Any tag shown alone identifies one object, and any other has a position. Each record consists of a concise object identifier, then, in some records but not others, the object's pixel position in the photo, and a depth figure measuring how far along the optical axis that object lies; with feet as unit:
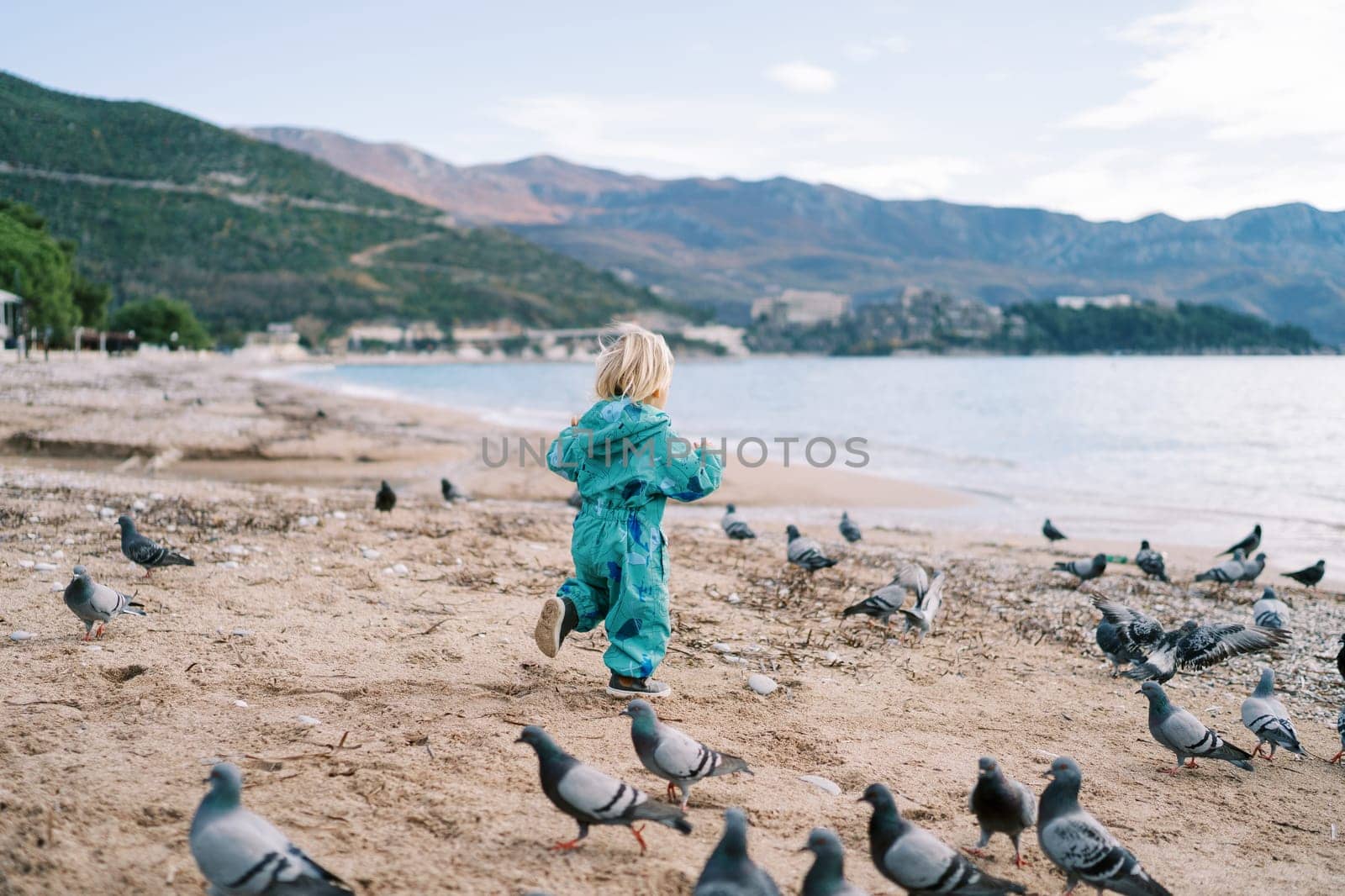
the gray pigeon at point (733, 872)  8.71
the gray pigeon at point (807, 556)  27.63
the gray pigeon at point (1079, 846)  10.46
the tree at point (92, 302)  188.96
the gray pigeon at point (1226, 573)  32.55
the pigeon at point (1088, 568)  31.22
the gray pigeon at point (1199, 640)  20.54
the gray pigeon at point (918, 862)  9.73
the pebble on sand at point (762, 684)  16.56
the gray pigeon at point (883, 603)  22.08
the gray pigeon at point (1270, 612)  25.40
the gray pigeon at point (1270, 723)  16.06
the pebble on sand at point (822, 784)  12.60
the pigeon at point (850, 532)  36.58
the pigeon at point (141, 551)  20.34
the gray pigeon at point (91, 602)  15.84
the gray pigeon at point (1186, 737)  14.89
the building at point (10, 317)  149.28
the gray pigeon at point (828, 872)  8.96
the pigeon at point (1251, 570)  32.94
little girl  14.96
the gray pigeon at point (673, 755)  11.47
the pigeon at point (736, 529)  33.73
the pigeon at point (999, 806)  11.43
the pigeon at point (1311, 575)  33.91
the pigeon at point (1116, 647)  20.78
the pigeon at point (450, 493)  41.65
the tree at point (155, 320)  238.27
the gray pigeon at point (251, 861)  8.48
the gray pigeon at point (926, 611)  21.58
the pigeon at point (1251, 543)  38.27
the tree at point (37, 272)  147.02
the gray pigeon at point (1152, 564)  32.96
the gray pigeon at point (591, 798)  10.19
